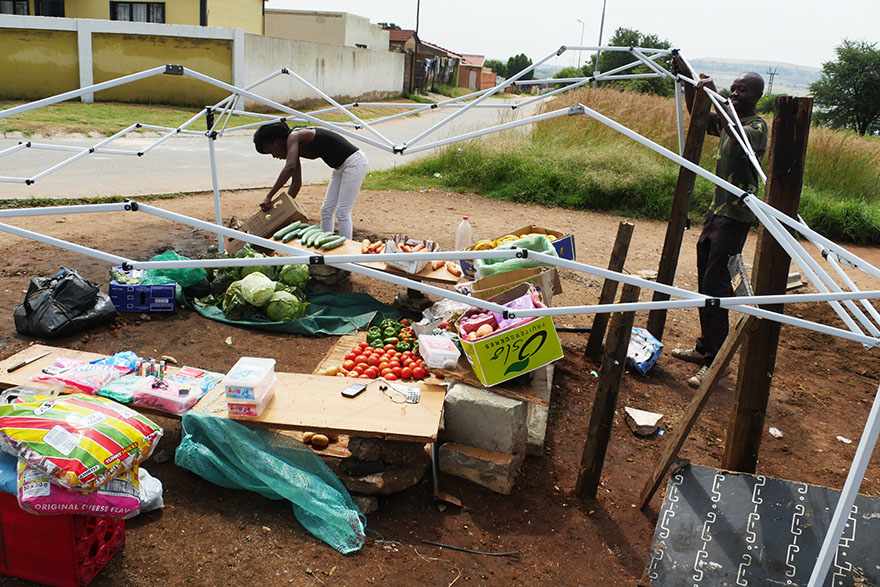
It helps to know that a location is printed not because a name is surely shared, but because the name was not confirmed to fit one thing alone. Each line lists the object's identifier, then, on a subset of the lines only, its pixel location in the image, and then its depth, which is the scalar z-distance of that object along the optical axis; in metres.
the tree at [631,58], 32.91
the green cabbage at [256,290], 6.48
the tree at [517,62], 71.88
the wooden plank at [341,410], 3.95
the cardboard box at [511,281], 5.36
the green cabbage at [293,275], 7.01
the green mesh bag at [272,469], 3.72
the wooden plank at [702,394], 3.57
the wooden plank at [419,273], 6.49
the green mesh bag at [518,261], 5.49
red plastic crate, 3.10
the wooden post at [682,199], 5.63
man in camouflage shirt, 5.45
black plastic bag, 5.66
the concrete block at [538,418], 4.56
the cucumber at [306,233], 7.11
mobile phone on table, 4.34
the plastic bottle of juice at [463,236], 7.04
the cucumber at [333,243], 6.97
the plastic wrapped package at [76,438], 2.98
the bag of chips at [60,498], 2.97
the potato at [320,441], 4.38
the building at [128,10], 27.70
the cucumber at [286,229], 7.23
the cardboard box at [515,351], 4.36
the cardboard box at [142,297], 6.30
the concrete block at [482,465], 4.16
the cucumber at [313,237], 7.09
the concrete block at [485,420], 4.24
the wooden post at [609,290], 5.41
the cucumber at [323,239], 7.02
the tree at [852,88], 35.88
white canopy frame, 2.28
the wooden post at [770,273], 3.56
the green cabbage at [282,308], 6.52
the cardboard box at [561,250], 6.41
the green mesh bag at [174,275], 6.53
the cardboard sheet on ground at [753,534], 3.18
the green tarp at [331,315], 6.46
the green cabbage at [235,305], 6.48
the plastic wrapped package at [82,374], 4.25
